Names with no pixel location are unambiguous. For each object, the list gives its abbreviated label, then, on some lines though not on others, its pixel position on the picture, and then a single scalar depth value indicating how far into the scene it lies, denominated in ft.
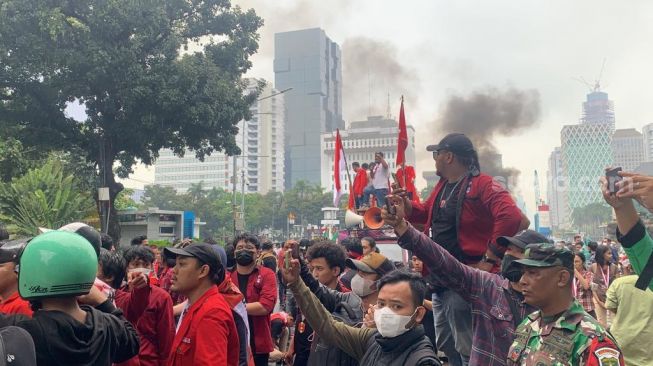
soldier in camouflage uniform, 7.74
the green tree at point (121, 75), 59.06
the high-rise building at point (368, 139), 364.17
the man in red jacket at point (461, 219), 12.34
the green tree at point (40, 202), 69.10
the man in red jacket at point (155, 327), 13.51
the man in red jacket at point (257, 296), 18.25
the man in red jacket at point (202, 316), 11.12
